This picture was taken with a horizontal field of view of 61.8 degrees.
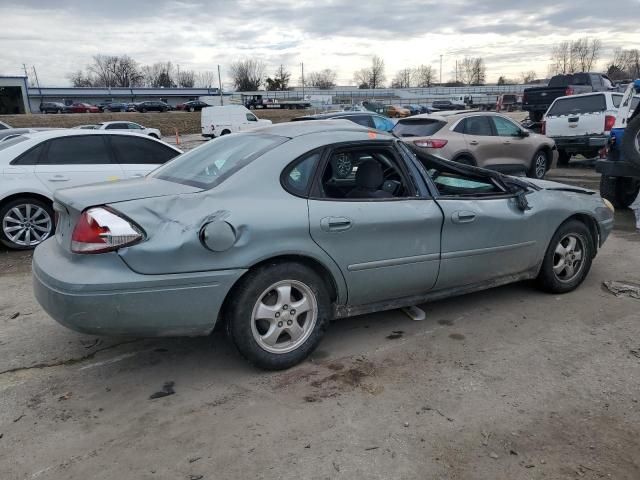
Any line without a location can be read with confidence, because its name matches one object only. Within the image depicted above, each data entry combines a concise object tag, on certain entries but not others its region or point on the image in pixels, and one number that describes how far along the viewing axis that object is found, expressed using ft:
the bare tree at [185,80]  416.46
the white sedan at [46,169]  21.83
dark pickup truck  65.51
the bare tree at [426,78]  435.00
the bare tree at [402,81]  446.52
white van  105.40
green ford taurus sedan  9.84
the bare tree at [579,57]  345.51
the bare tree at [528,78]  389.80
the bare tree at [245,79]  385.91
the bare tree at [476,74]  415.23
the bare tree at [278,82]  382.42
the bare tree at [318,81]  435.53
